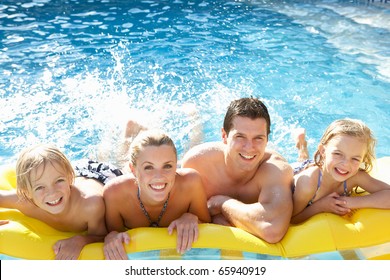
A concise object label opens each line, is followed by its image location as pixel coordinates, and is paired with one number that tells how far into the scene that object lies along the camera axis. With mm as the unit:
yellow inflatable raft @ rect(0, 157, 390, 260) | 2850
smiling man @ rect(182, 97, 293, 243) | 3006
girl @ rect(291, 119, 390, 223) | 3029
